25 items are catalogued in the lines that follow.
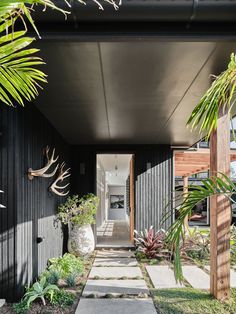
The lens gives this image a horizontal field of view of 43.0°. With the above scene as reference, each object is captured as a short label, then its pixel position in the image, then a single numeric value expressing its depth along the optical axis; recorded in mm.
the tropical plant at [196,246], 5575
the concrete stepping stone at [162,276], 4004
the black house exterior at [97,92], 2070
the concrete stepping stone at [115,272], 4500
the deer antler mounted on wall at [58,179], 4780
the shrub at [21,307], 3009
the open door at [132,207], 7113
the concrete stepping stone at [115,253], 6035
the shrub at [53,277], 3795
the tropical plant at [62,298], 3294
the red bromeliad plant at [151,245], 5688
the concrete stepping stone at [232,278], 3987
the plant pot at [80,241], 5793
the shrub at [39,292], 3186
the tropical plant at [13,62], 796
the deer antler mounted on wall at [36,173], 3662
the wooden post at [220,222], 3098
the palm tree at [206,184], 1763
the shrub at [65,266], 4156
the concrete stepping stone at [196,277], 3961
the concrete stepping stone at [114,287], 3717
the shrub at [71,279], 3892
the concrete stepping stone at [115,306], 3129
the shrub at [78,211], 5751
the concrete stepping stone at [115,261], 5252
